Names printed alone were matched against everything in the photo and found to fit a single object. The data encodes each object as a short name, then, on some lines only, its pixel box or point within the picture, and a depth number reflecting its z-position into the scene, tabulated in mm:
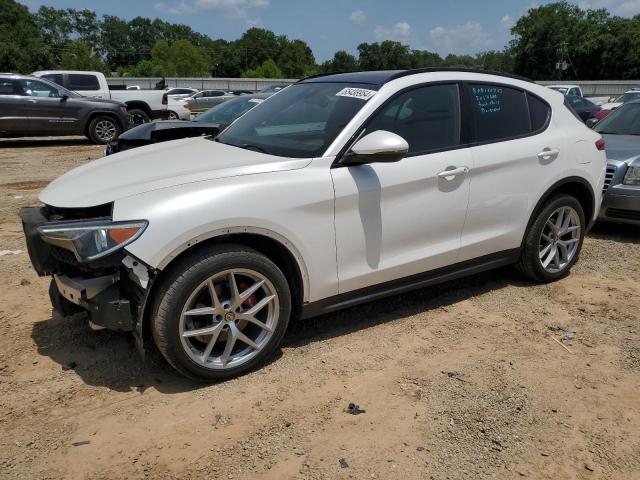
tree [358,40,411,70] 113488
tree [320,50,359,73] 107375
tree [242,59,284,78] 86281
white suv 2877
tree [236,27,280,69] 117375
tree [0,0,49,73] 66125
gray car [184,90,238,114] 26275
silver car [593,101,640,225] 5934
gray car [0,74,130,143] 12867
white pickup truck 15953
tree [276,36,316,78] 112000
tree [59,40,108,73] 64125
